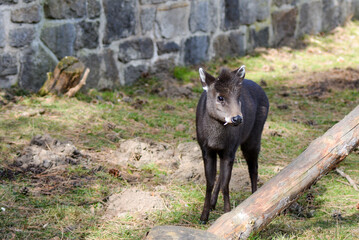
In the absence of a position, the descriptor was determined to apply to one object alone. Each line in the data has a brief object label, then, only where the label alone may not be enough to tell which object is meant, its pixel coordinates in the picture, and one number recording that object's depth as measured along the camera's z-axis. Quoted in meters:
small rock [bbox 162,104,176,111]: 13.52
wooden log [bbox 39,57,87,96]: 12.62
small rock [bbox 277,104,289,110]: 14.08
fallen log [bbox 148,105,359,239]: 6.60
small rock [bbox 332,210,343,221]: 7.96
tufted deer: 7.30
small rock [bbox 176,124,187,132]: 12.02
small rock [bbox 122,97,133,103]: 13.71
